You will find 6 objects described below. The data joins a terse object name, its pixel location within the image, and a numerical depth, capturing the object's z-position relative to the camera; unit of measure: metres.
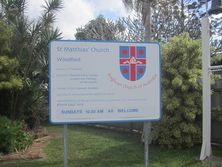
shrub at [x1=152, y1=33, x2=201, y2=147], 10.10
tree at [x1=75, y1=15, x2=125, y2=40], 28.78
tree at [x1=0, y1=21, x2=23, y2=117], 9.97
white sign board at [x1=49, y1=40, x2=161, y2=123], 5.61
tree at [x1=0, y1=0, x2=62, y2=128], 12.02
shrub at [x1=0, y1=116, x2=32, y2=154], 9.95
